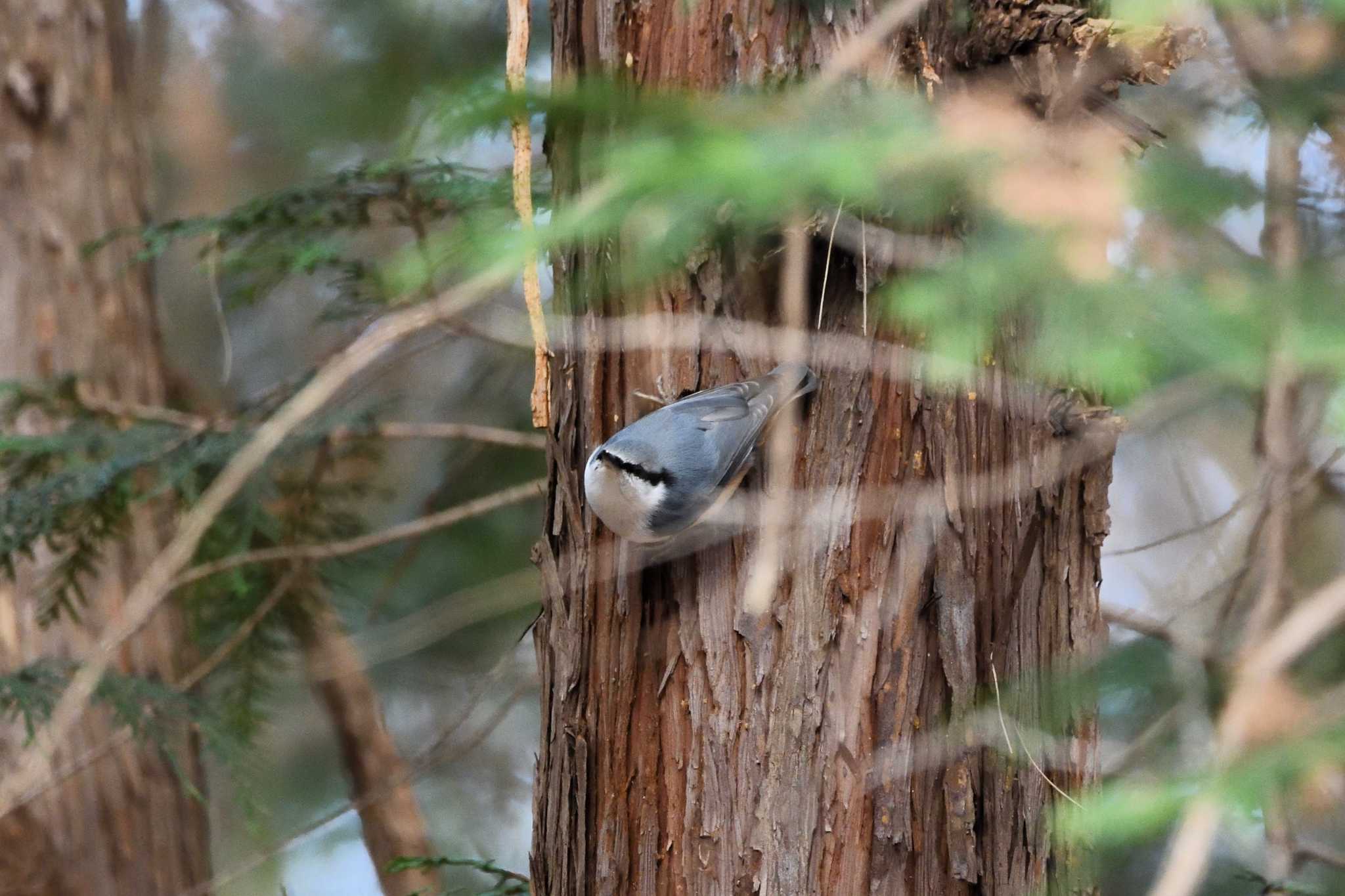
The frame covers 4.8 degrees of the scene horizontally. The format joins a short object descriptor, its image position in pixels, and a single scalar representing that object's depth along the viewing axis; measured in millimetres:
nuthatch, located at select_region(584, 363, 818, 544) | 7188
